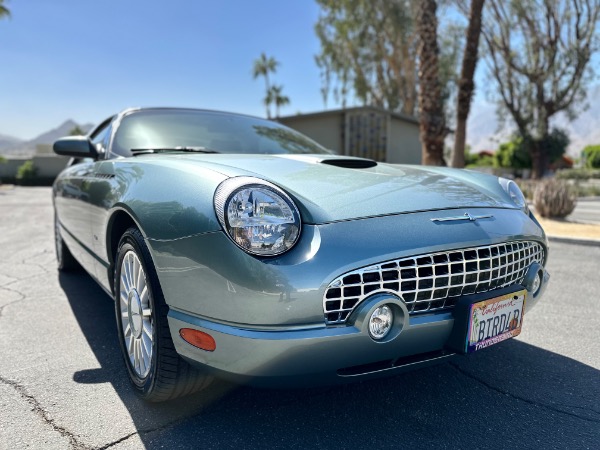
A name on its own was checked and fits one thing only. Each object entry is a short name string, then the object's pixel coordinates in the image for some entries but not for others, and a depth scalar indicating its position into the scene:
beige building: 16.83
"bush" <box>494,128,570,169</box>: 24.14
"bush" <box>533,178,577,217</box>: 8.31
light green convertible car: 1.55
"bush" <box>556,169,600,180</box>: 24.59
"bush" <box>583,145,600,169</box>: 36.72
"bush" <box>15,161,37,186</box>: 28.30
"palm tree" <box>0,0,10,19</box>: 24.08
